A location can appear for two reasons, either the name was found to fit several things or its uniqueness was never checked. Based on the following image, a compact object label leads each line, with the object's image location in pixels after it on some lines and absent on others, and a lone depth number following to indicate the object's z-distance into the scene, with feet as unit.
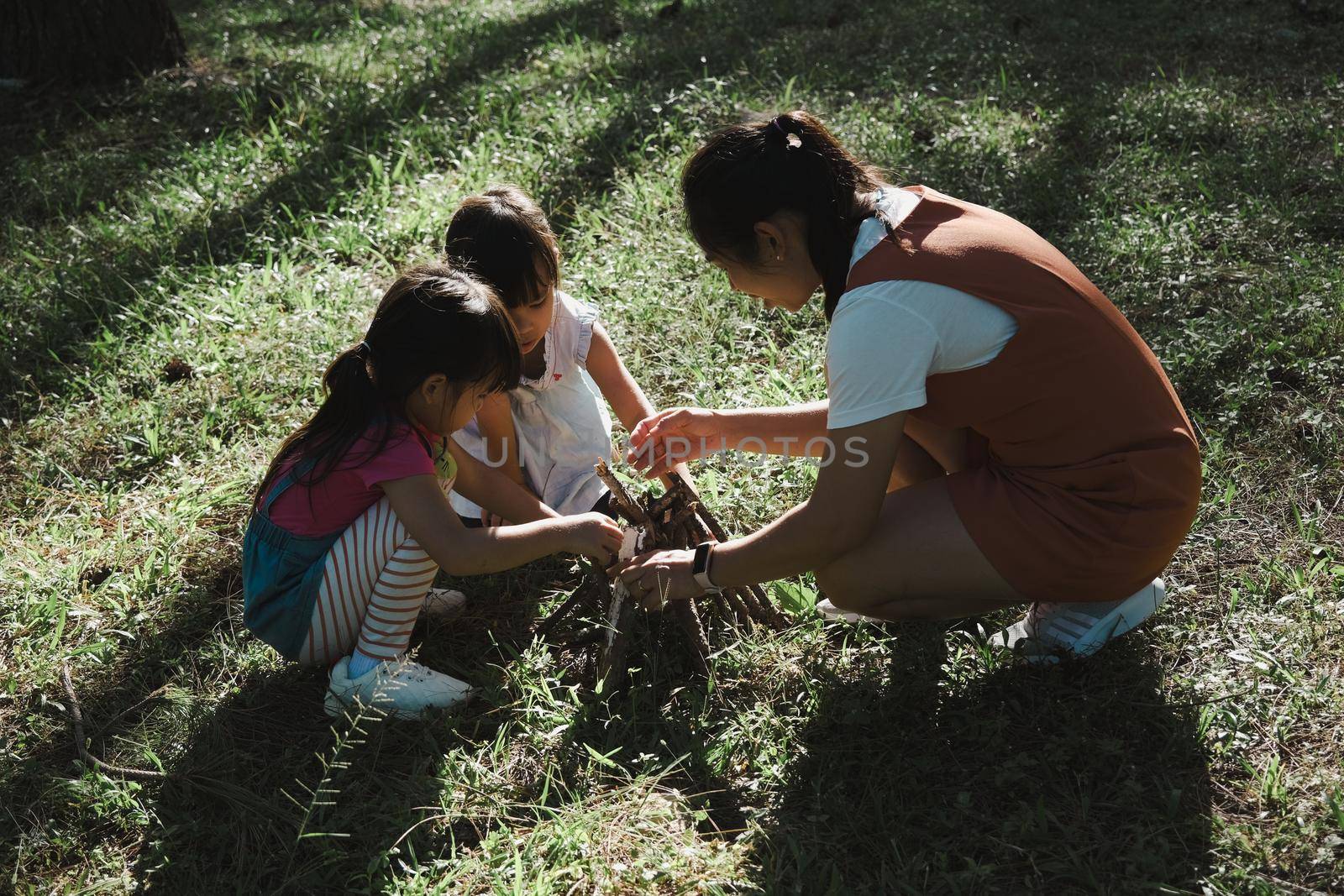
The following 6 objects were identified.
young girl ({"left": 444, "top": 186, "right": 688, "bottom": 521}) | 8.99
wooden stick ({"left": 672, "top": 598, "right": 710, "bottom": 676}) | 7.85
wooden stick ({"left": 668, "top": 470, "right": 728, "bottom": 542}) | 8.07
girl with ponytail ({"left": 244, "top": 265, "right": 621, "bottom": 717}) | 7.27
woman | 6.30
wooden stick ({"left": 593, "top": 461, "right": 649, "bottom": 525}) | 7.79
